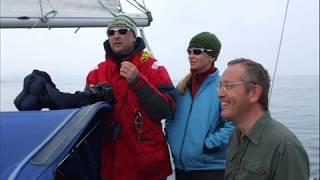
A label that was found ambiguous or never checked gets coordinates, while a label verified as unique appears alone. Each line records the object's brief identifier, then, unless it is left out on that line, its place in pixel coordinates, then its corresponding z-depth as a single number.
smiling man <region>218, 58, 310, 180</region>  2.04
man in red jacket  3.04
